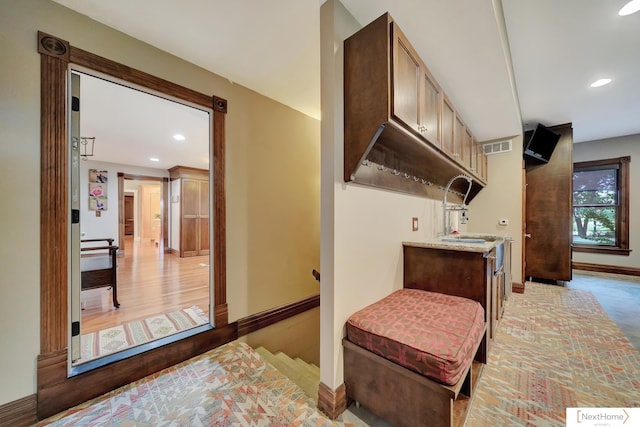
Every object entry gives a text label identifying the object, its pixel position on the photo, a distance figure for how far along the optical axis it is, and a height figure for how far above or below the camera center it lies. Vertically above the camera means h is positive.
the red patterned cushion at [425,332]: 1.07 -0.64
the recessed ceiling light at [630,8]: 1.66 +1.50
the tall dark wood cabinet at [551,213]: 3.60 +0.00
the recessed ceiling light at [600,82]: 2.60 +1.48
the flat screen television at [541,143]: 3.64 +1.11
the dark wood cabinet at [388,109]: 1.27 +0.65
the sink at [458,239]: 2.60 -0.30
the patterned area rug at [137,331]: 1.93 -1.14
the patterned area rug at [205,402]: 1.28 -1.15
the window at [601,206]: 4.29 +0.14
